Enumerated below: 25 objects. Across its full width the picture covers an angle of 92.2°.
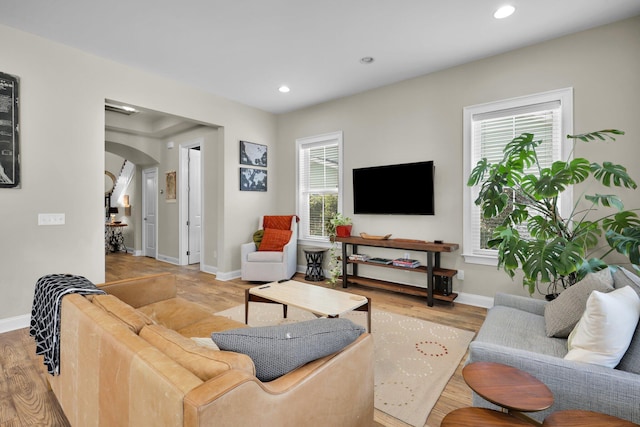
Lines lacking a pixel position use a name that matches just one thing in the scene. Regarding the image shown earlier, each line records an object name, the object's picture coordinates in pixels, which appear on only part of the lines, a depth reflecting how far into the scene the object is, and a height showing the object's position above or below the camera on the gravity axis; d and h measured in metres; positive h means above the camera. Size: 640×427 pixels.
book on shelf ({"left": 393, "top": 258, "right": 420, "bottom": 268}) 3.71 -0.64
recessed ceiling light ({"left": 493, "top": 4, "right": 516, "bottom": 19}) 2.55 +1.68
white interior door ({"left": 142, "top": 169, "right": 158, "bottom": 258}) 6.80 -0.03
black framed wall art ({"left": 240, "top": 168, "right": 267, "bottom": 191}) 5.04 +0.53
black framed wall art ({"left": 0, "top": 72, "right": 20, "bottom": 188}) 2.82 +0.73
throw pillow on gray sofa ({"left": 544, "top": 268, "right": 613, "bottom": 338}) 1.68 -0.53
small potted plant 4.38 -0.22
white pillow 1.28 -0.51
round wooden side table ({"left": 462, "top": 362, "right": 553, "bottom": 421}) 1.00 -0.62
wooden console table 3.49 -0.70
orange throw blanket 4.96 -0.19
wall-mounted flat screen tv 3.83 +0.28
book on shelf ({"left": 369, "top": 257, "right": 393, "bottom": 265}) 3.95 -0.65
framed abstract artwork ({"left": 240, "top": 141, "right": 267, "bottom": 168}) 5.00 +0.95
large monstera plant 2.06 -0.08
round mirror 8.54 +0.82
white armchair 4.53 -0.81
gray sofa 1.14 -0.66
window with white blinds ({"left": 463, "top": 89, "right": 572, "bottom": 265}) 3.08 +0.83
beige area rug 1.81 -1.11
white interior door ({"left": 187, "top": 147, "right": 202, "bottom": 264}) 6.13 +0.15
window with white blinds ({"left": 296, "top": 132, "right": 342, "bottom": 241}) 4.81 +0.46
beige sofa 0.74 -0.49
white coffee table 2.25 -0.71
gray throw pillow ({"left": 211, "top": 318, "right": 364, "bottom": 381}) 0.98 -0.45
